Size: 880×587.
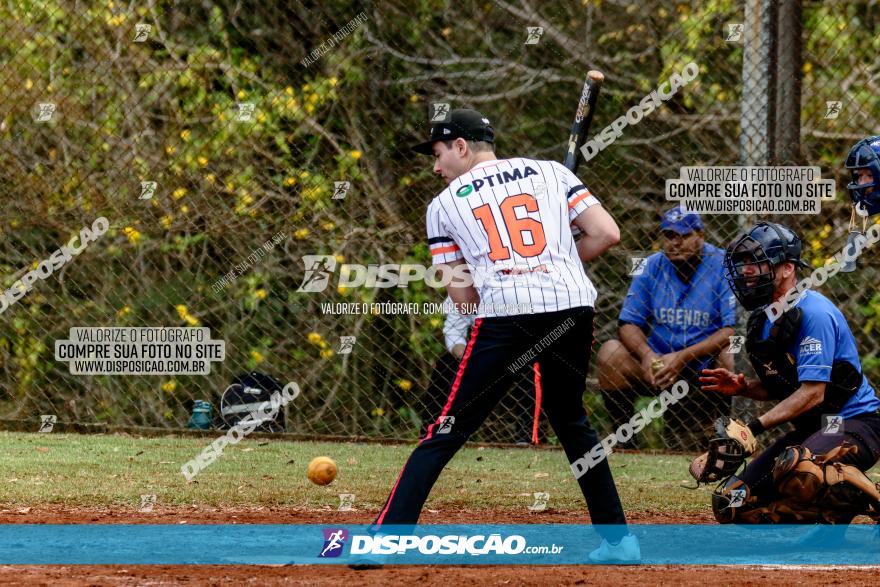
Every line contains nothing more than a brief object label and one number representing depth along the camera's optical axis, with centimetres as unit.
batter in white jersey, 896
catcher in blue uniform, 998
